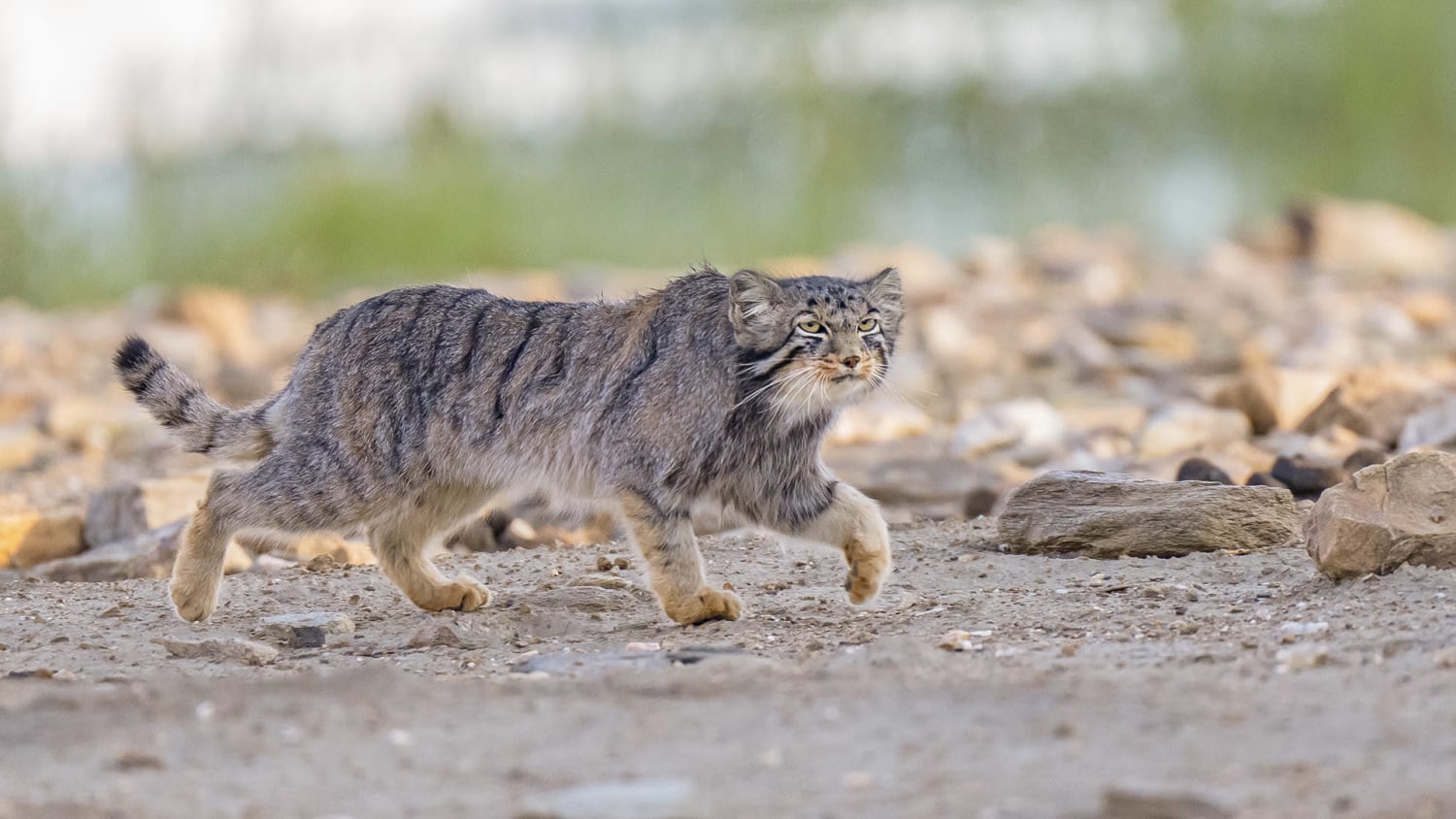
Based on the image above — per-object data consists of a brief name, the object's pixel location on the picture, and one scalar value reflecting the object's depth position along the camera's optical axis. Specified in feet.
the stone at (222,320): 73.15
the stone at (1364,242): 87.81
